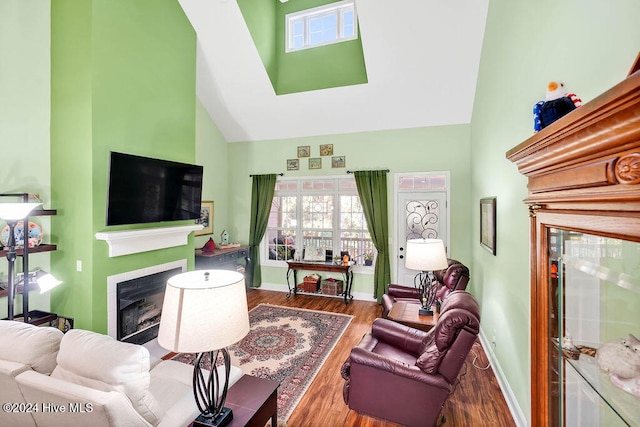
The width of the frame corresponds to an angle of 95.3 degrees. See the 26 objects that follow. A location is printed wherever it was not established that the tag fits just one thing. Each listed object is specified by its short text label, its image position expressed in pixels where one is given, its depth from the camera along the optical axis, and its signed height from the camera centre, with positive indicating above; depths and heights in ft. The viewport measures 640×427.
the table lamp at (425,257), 9.96 -1.48
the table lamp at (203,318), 4.23 -1.56
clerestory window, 15.70 +10.57
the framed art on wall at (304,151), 18.61 +4.06
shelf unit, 8.34 -1.09
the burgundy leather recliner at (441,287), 11.60 -3.07
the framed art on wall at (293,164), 18.89 +3.23
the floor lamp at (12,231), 7.72 -0.47
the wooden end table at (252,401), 5.16 -3.56
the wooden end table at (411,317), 9.60 -3.56
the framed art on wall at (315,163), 18.43 +3.24
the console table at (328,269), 17.07 -3.30
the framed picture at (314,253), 18.25 -2.46
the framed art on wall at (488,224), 10.13 -0.38
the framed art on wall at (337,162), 17.95 +3.23
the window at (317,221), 17.99 -0.45
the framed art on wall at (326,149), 18.13 +4.02
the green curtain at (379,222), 16.89 -0.47
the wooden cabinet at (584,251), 2.12 -0.38
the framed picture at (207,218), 17.92 -0.25
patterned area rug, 9.37 -5.31
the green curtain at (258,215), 19.34 -0.07
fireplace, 10.02 -3.24
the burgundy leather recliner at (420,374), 6.59 -3.89
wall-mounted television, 9.37 +0.88
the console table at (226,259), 15.89 -2.63
